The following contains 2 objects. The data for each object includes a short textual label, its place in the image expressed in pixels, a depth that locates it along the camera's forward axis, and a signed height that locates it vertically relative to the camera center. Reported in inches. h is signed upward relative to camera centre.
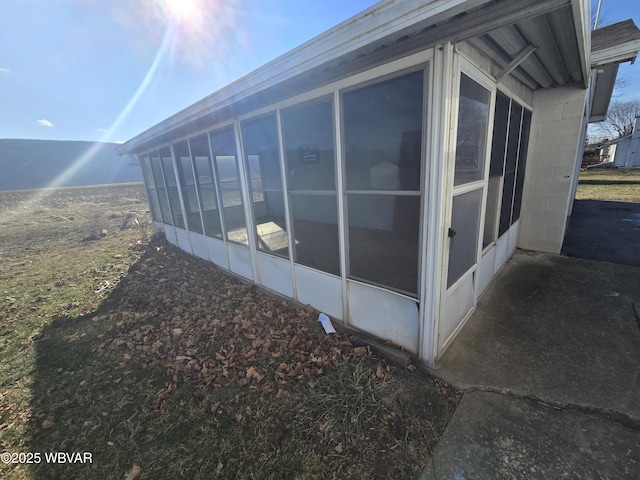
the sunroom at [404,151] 82.0 +6.8
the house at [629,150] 937.5 +1.9
